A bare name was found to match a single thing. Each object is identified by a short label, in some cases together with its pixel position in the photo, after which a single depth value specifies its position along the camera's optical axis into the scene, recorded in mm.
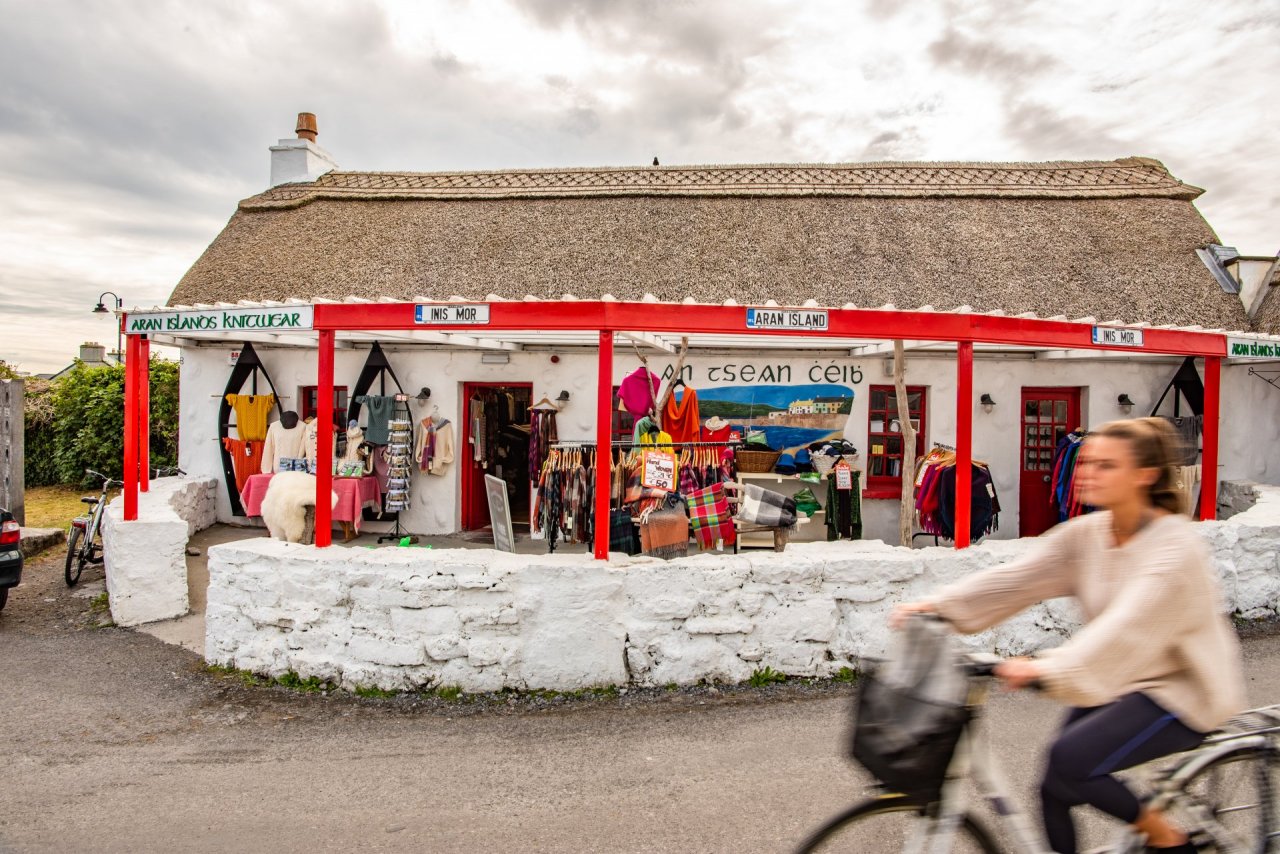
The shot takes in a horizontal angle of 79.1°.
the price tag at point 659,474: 7031
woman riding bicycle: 2141
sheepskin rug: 7871
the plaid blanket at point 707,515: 6754
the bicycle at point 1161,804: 2221
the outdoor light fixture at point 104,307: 7025
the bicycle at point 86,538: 8438
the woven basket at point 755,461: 8781
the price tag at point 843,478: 7997
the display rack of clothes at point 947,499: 7805
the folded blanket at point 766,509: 6633
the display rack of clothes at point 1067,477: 8875
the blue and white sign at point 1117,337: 6469
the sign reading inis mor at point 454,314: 5621
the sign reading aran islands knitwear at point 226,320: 6012
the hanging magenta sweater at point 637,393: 7992
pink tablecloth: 9016
